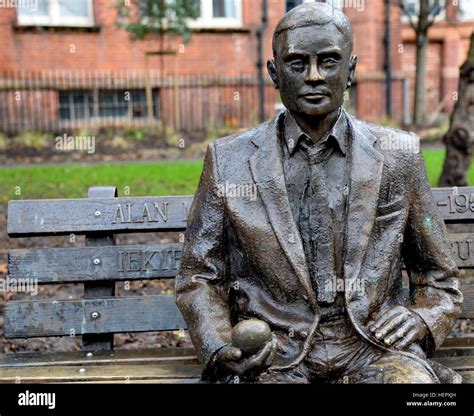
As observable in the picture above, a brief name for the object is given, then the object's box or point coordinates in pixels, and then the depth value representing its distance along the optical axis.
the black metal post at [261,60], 20.05
